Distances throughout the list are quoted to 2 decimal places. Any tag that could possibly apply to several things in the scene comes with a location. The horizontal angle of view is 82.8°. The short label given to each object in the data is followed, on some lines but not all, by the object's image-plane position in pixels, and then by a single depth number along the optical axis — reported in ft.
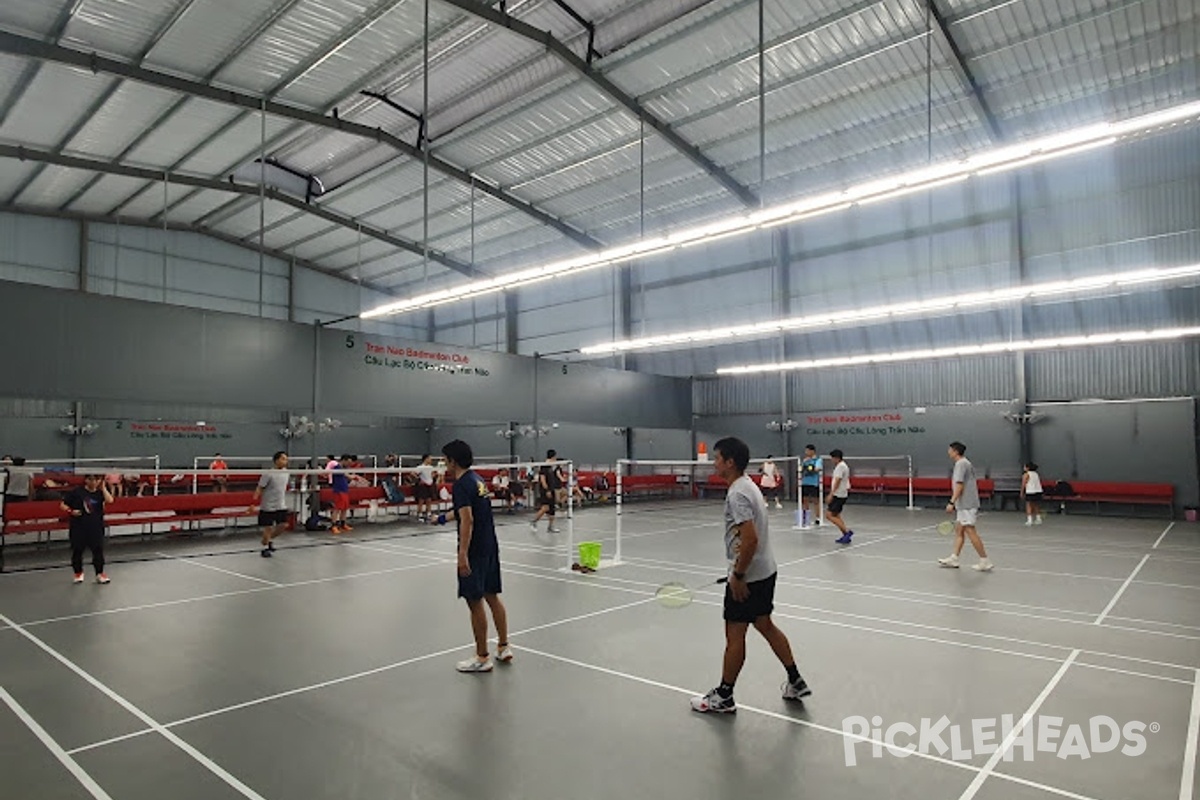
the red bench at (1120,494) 64.75
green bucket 34.91
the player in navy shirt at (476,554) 18.69
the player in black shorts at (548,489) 52.37
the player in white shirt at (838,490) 46.82
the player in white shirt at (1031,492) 59.77
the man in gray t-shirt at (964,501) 34.06
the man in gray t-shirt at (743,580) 15.71
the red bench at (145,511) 41.93
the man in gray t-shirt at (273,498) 42.09
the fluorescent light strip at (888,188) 25.44
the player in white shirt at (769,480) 73.56
